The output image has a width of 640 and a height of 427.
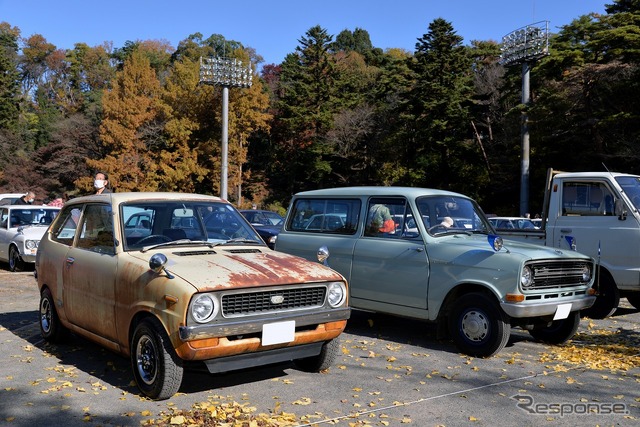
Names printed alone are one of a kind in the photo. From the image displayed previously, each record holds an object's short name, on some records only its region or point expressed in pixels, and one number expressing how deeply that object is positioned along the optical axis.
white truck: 8.37
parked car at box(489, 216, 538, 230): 20.23
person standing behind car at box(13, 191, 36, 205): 18.16
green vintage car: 6.29
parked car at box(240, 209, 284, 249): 17.78
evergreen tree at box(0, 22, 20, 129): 58.69
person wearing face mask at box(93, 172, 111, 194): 9.30
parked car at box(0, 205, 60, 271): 13.91
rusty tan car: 4.60
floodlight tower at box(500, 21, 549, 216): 34.80
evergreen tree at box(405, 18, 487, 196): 41.97
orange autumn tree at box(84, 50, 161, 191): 47.06
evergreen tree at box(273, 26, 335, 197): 49.56
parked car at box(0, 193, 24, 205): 22.42
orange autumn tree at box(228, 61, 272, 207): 49.94
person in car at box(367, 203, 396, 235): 7.45
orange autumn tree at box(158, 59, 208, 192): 47.75
